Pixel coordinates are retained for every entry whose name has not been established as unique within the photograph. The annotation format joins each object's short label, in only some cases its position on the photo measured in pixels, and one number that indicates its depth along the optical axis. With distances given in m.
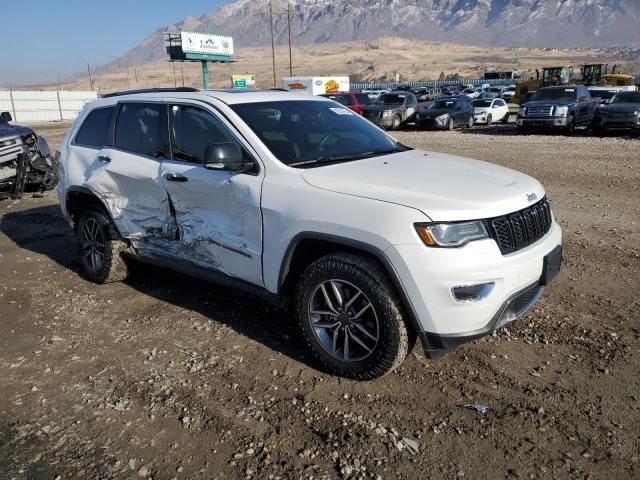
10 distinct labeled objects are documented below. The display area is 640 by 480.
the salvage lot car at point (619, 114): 17.86
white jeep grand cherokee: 3.15
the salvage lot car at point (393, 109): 22.97
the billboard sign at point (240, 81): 60.92
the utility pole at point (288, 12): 52.49
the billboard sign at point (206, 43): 56.84
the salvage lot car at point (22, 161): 9.61
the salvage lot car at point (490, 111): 25.30
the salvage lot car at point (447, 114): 22.84
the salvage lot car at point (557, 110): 19.17
